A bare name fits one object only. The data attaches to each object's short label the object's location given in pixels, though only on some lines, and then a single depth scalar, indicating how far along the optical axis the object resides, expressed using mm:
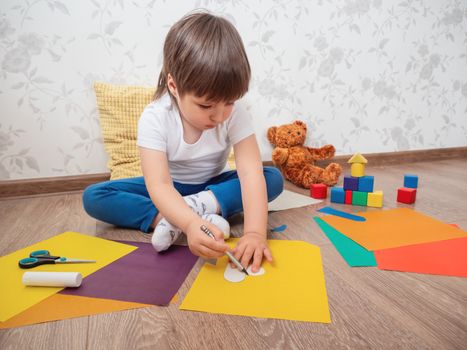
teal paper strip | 694
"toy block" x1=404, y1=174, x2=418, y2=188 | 1158
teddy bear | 1373
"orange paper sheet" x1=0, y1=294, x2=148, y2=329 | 523
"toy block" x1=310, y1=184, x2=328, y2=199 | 1186
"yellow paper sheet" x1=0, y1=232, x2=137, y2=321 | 563
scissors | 674
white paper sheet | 1092
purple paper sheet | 581
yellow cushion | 1339
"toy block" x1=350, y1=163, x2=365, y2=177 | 1133
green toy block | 1090
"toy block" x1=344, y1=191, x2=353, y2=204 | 1114
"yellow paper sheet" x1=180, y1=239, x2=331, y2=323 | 527
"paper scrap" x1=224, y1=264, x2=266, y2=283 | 615
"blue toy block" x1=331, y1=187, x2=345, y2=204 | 1120
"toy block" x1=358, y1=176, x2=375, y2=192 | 1100
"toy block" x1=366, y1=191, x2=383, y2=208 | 1074
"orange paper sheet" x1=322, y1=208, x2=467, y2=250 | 787
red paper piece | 658
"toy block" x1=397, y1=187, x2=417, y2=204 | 1104
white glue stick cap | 586
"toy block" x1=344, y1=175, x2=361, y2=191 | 1116
